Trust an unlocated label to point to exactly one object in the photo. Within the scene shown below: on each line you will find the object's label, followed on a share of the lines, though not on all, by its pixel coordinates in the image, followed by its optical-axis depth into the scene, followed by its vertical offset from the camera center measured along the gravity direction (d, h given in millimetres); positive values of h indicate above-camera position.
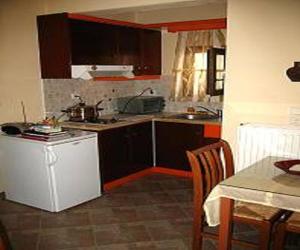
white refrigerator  3334 -1108
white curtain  4543 -102
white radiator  2838 -718
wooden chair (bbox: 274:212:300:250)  2168 -1055
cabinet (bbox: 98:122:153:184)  3895 -1097
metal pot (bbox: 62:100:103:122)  4125 -652
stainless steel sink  4398 -772
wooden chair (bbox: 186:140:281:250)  2234 -996
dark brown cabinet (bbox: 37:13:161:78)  3678 +127
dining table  1933 -762
